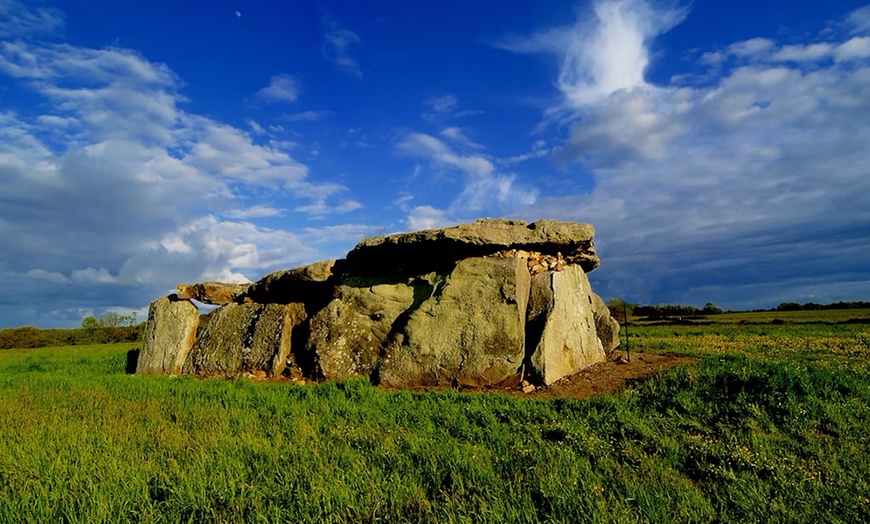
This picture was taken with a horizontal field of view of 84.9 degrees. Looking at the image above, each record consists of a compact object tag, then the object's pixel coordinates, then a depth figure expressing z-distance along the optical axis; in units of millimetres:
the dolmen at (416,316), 12148
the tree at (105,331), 50022
